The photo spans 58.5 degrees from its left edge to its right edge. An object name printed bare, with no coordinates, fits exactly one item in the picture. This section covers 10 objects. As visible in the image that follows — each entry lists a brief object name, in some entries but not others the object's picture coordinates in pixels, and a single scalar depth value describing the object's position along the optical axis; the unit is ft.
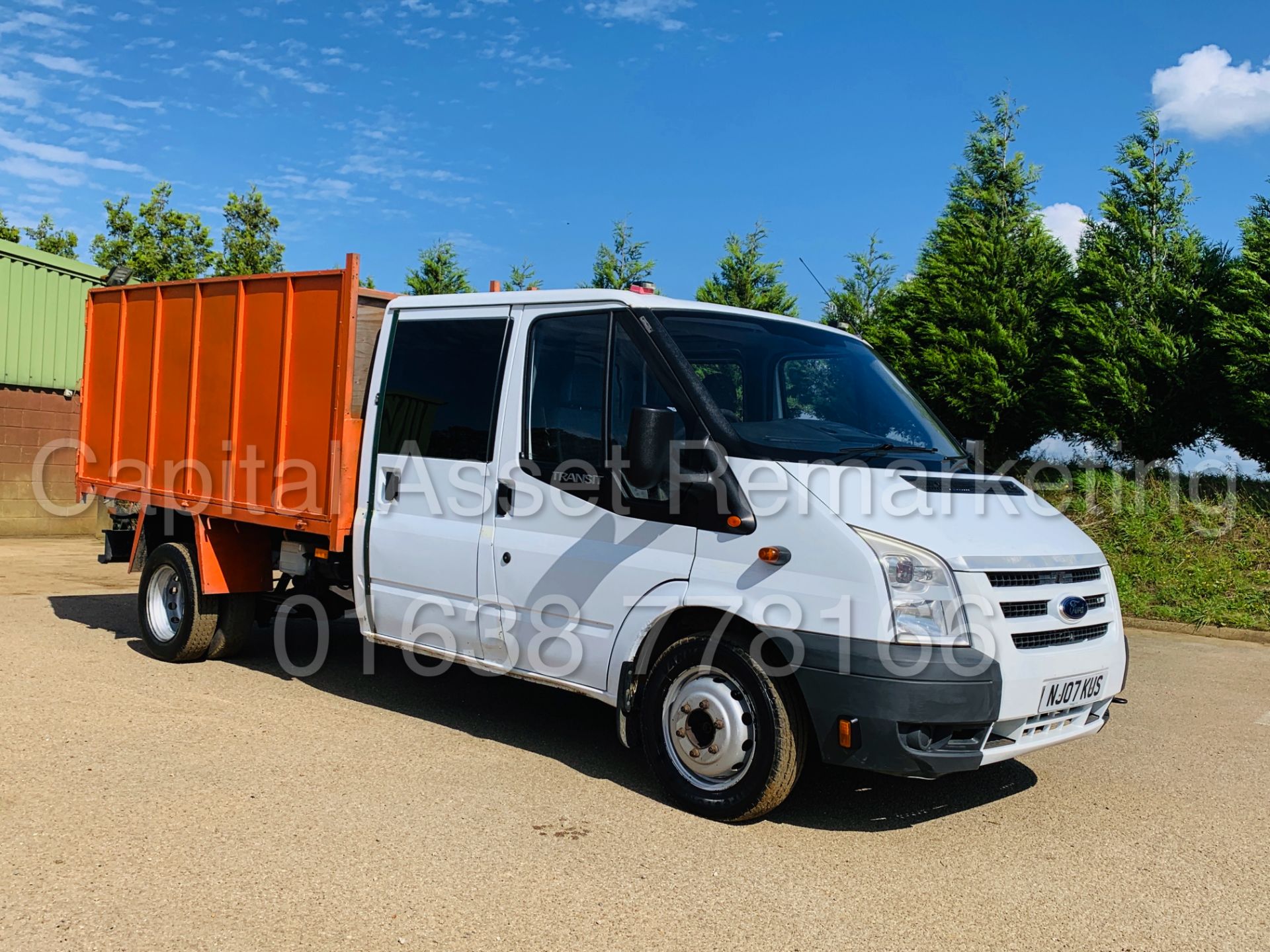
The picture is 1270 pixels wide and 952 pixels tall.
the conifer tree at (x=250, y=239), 105.91
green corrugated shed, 57.67
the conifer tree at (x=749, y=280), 50.08
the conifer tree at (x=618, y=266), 51.49
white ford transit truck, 14.57
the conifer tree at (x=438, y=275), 57.26
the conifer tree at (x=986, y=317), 45.98
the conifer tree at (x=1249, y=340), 39.68
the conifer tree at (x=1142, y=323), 42.73
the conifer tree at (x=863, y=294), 52.90
